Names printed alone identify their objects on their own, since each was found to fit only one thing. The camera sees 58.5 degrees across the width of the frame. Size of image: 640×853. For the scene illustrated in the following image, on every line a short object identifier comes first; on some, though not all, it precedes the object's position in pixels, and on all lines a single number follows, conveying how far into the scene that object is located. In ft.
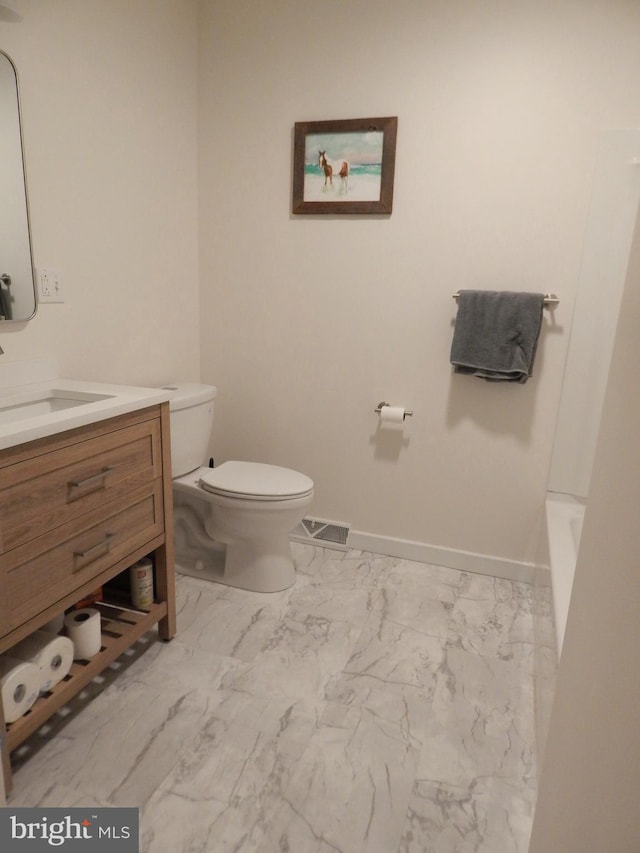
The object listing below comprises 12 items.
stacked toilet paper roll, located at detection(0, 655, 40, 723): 4.45
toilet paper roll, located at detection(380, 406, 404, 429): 8.14
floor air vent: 9.09
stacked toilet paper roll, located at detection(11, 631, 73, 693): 4.80
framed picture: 7.70
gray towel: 7.28
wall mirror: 5.54
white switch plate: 6.19
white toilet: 7.29
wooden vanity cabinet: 4.34
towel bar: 7.27
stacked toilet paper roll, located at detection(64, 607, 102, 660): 5.37
